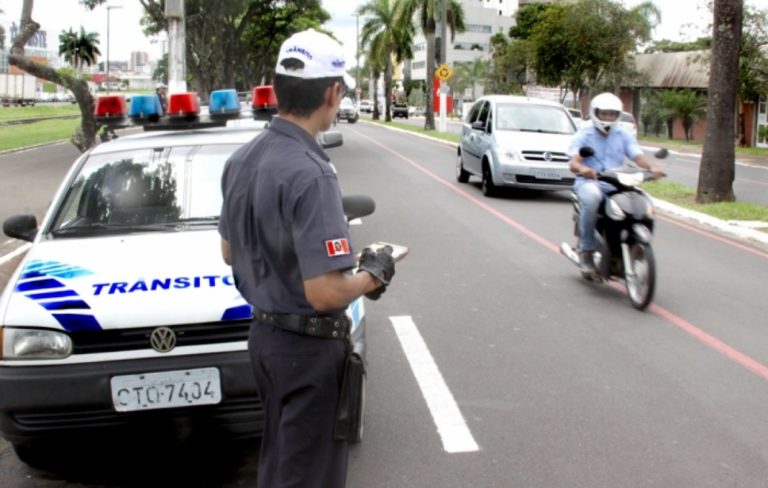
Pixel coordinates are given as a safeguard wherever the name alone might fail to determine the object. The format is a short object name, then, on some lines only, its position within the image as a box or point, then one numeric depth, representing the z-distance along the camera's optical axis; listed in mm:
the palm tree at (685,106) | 41906
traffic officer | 2637
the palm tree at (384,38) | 65438
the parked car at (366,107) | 108462
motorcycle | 7512
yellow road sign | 41031
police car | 4020
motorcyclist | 8047
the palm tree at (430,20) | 49000
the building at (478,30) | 127188
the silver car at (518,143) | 15062
